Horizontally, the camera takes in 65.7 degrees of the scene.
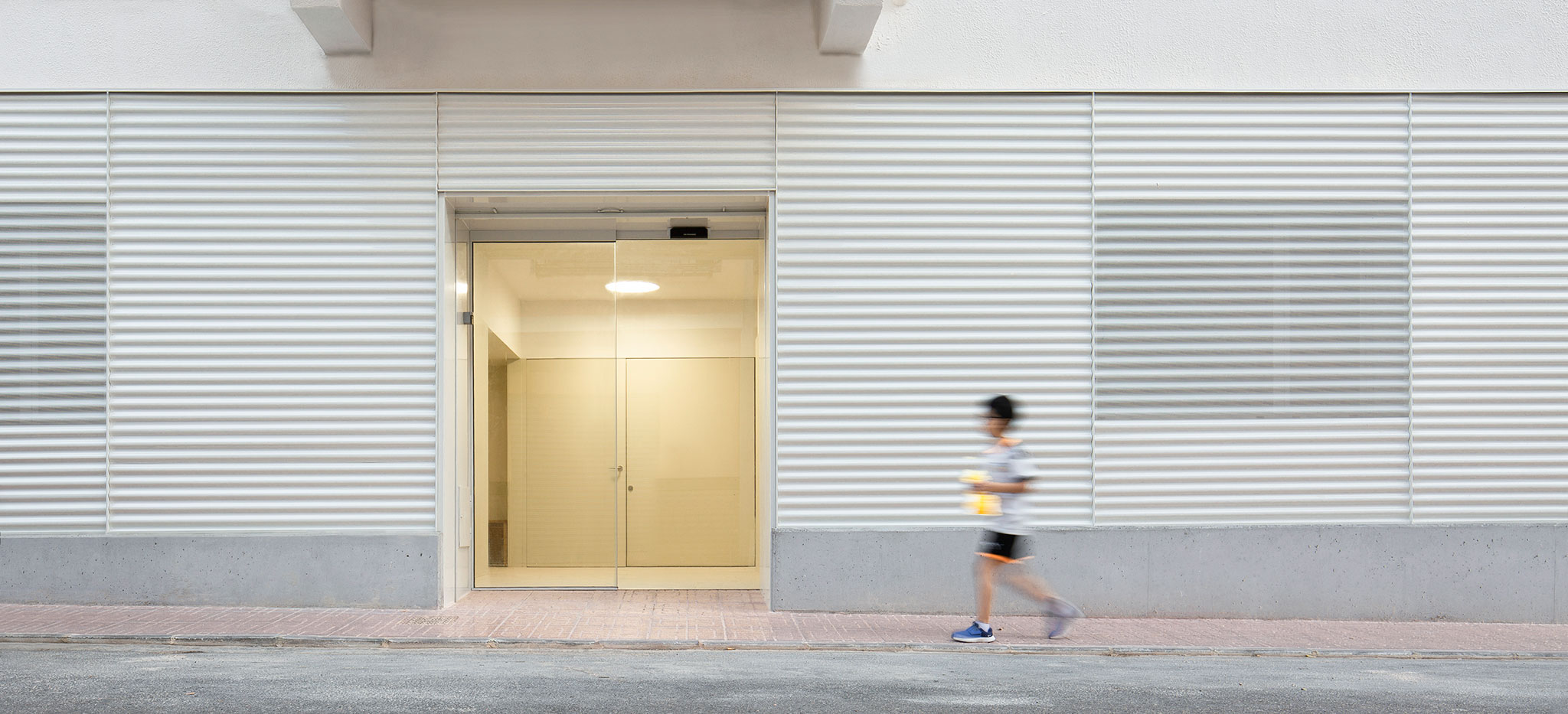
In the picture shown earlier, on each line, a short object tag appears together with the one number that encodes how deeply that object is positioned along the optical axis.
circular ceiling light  11.52
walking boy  8.44
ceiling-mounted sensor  11.38
